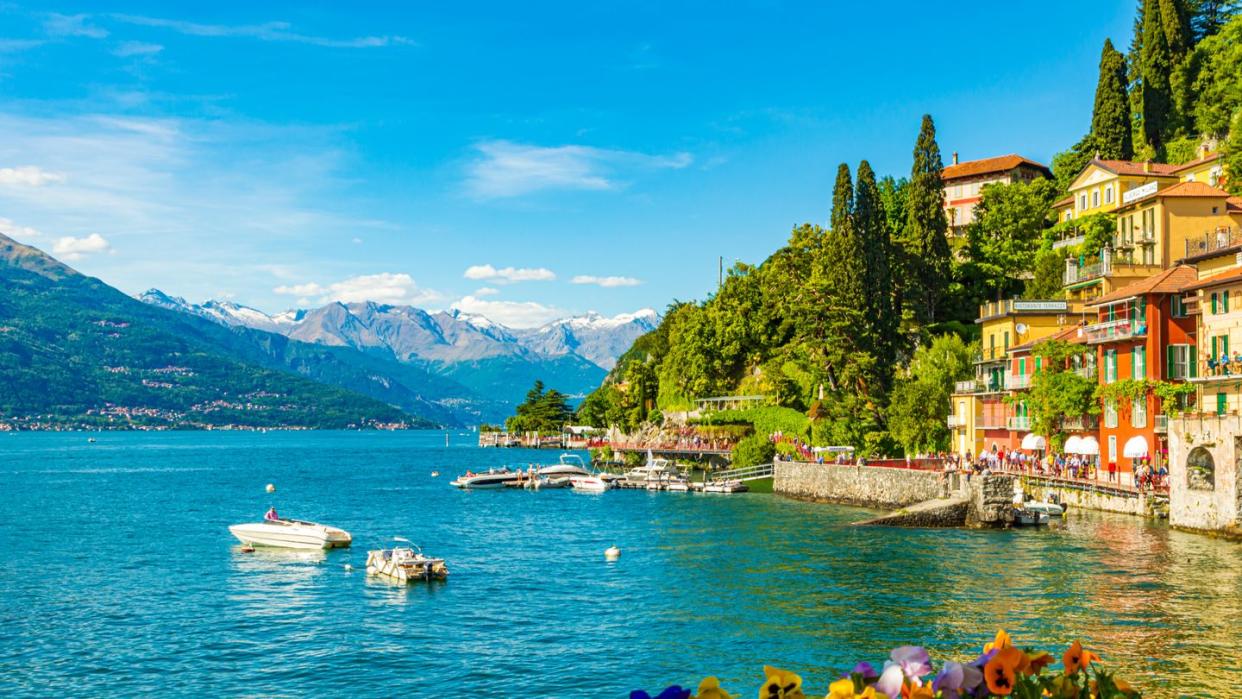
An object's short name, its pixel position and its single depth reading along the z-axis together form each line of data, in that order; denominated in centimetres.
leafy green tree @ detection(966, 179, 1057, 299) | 8875
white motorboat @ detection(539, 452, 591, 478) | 9988
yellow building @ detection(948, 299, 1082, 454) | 7119
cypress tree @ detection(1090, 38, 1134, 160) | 8862
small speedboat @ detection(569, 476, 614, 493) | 9149
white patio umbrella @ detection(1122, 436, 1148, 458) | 5297
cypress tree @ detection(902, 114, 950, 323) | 8569
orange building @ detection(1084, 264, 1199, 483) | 5338
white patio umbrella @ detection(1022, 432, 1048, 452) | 6381
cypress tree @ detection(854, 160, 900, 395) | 8000
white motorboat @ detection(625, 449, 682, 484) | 9238
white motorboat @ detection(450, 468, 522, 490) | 9781
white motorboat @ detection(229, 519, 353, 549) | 5203
